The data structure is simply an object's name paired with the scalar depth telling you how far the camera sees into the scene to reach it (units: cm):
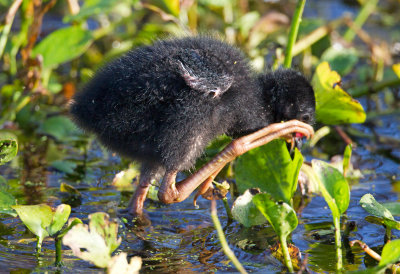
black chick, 535
